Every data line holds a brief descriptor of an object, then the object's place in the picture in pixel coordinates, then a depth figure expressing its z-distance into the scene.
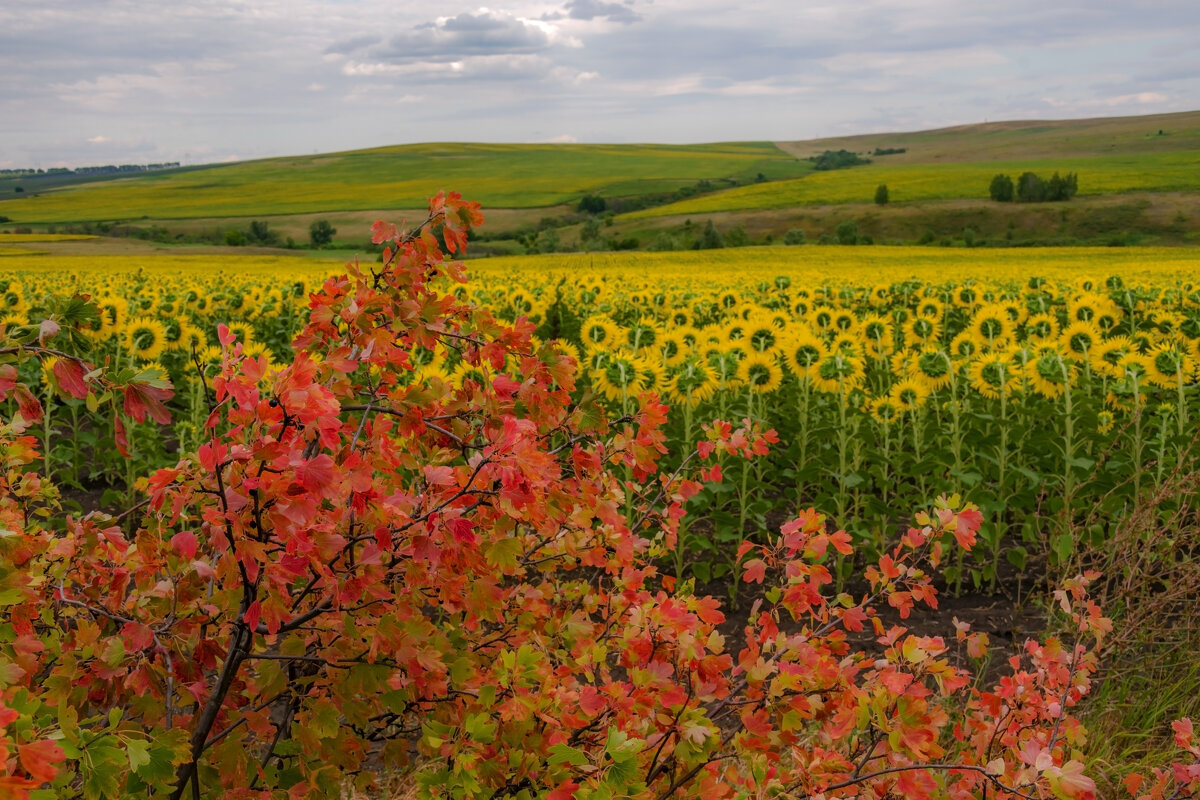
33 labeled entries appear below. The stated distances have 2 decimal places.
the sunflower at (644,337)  6.52
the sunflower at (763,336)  6.38
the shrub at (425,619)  1.50
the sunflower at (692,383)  5.62
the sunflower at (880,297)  12.84
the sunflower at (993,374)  5.92
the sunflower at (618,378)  5.50
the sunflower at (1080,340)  6.70
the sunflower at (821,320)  8.31
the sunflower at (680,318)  9.24
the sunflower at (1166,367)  6.05
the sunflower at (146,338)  7.65
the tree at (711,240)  61.22
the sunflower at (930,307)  9.57
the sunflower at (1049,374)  5.77
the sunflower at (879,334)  7.85
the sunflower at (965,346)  7.24
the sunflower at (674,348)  6.52
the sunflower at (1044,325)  7.41
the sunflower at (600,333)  6.87
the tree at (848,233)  67.00
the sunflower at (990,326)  7.86
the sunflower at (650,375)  5.58
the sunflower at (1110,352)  6.41
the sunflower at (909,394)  6.13
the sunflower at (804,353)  6.33
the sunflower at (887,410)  6.13
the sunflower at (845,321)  8.26
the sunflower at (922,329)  8.13
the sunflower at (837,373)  6.03
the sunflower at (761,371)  6.15
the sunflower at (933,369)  6.31
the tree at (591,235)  61.47
